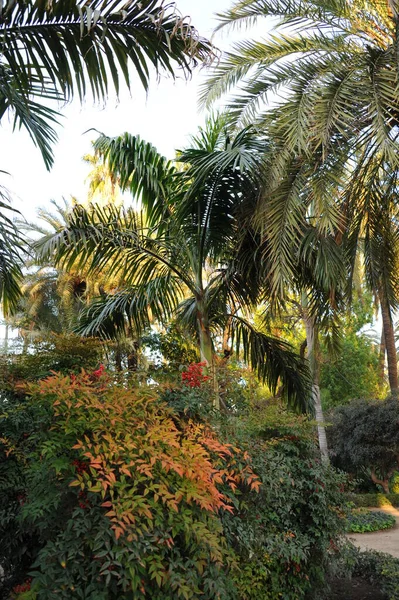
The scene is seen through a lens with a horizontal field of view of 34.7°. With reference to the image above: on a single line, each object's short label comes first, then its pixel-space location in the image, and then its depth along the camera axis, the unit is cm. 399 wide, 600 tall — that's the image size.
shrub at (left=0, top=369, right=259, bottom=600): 366
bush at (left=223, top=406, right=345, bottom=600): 533
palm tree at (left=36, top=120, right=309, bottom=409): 945
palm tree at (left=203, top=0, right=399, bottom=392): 846
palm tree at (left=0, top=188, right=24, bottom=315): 508
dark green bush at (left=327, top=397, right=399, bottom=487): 1947
